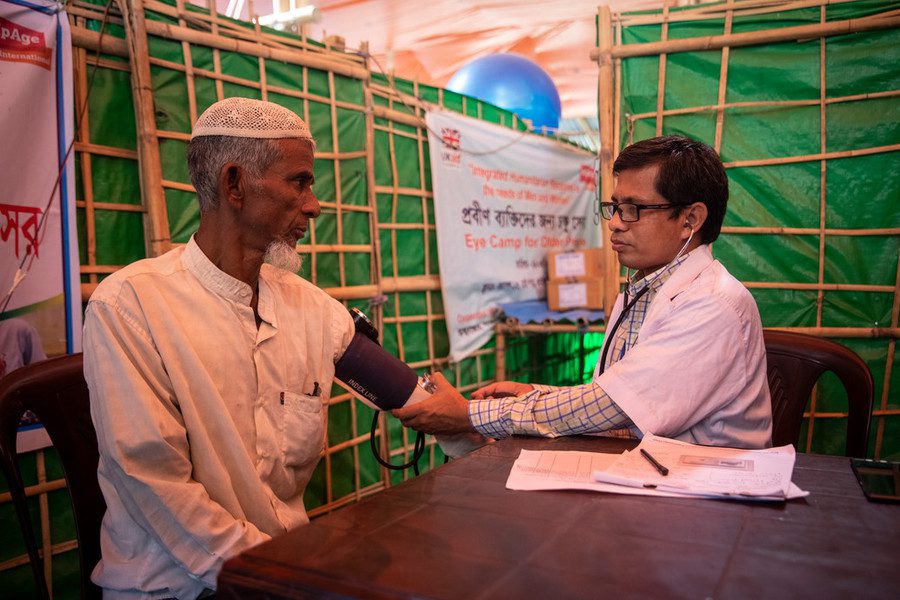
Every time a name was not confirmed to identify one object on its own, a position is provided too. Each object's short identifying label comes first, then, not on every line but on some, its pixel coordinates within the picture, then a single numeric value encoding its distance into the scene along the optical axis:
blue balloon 5.34
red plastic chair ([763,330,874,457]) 2.09
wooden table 0.88
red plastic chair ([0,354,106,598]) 1.61
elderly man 1.44
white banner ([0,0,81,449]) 2.27
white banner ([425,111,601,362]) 4.53
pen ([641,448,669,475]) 1.31
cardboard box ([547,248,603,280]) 5.12
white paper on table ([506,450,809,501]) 1.25
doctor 1.65
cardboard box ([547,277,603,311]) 4.99
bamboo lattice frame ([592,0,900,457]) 3.34
